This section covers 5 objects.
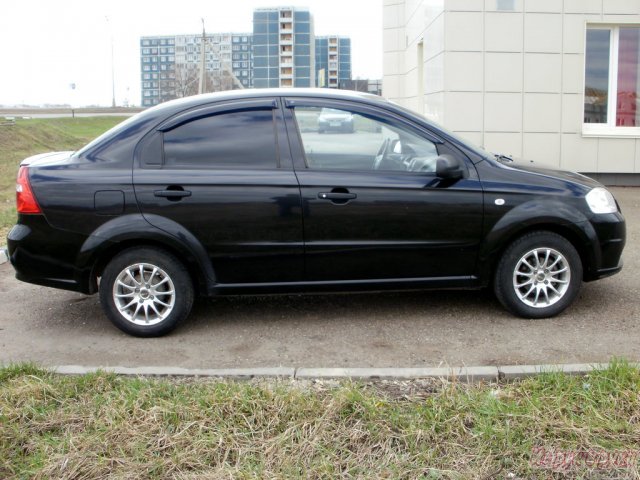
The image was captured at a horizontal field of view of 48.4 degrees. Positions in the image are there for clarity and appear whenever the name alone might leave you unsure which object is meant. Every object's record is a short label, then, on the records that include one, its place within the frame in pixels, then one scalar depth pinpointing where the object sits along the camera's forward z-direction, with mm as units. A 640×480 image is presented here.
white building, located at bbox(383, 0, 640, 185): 12664
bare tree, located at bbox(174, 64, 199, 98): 55616
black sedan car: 5113
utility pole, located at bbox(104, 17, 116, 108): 76138
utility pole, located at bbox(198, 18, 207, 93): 34281
